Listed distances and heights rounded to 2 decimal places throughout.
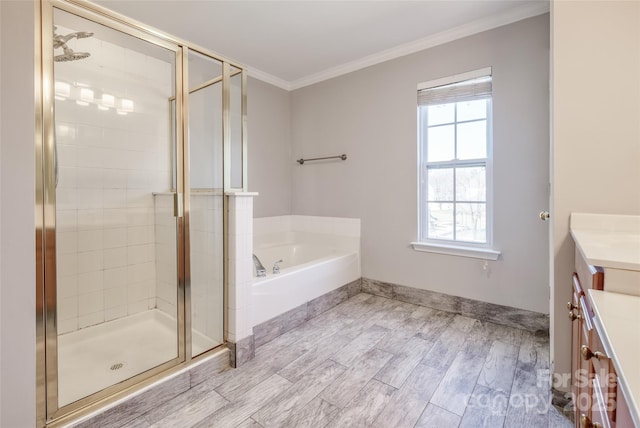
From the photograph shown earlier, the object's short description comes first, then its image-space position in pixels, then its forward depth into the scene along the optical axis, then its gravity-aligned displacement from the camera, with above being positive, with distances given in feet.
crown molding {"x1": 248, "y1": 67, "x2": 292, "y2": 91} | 10.96 +5.00
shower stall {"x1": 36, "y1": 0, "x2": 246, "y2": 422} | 4.23 +0.22
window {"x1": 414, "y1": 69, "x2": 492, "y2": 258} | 8.38 +1.41
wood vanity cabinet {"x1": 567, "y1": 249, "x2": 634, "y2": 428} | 2.12 -1.41
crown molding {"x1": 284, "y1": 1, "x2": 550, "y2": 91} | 7.38 +4.91
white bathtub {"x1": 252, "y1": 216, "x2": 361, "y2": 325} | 7.37 -1.77
